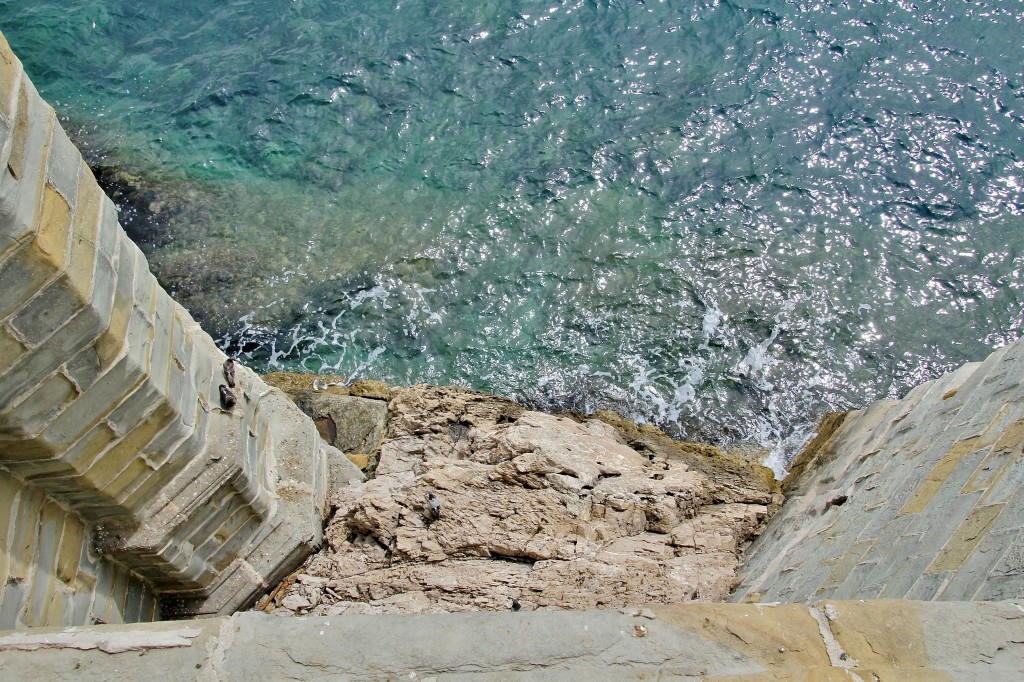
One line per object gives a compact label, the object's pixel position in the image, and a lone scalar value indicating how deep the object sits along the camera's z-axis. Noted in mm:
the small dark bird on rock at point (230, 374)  4520
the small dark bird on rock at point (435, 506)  5188
